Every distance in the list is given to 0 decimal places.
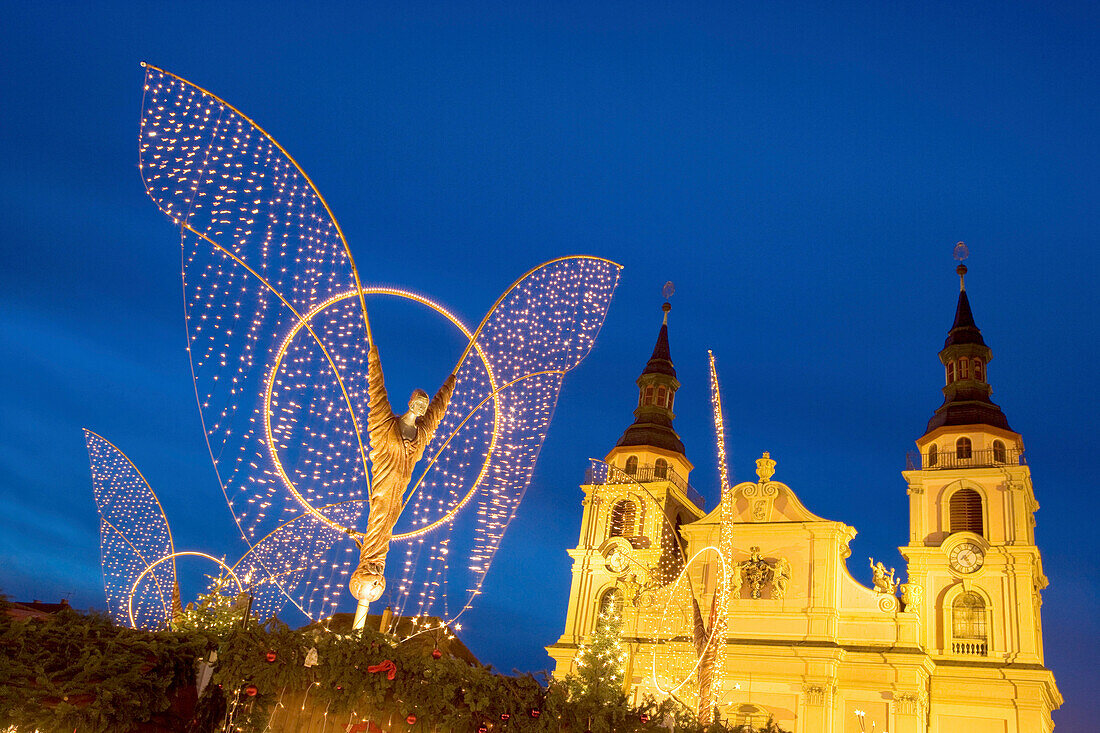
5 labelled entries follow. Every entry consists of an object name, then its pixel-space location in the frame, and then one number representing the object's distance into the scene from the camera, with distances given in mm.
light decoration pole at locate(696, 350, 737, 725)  20412
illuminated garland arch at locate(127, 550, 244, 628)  18322
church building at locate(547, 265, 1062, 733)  28234
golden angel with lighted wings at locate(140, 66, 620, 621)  10719
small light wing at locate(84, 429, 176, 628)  18141
